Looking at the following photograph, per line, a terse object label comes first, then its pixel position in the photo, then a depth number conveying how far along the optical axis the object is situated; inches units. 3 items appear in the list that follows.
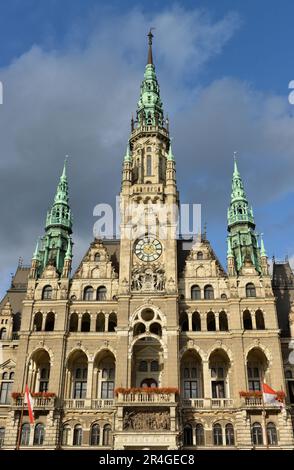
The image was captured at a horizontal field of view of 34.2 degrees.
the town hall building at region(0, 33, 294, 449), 1957.4
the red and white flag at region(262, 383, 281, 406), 1838.1
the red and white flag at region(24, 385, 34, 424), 1792.6
